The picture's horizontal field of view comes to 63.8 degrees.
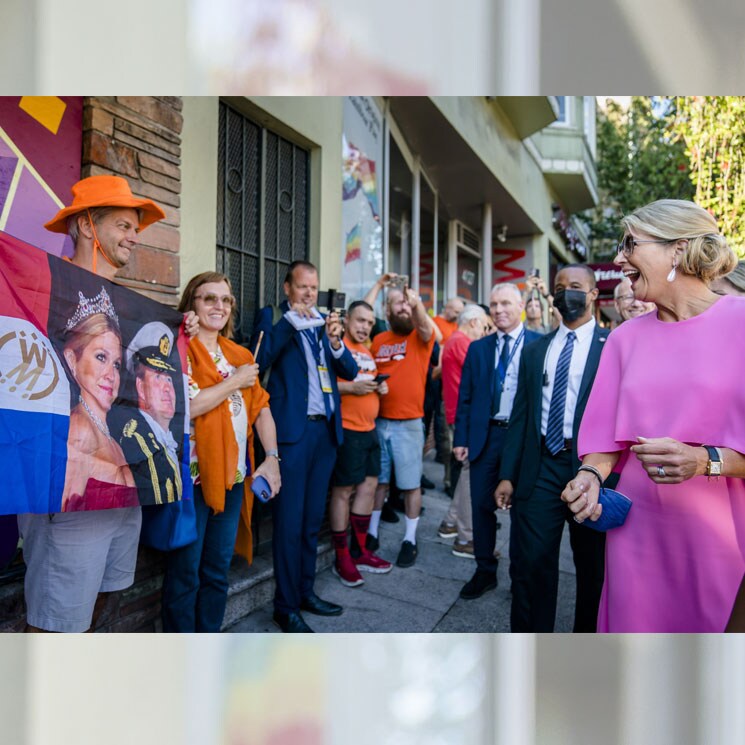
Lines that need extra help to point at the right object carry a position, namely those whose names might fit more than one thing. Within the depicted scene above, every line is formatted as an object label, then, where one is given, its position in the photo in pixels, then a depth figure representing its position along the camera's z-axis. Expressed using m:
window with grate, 4.16
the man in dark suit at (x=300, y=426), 3.54
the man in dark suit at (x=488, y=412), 4.13
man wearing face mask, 3.05
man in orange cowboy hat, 2.22
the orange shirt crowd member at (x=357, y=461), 4.34
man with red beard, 4.86
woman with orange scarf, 2.87
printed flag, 1.96
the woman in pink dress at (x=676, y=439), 1.89
